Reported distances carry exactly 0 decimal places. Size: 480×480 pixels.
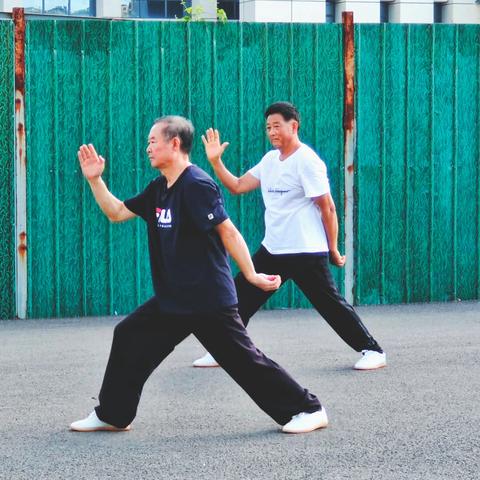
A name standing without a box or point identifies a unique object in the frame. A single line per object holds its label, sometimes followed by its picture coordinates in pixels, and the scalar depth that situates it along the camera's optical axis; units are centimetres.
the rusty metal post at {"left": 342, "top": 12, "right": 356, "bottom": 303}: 1064
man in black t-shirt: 585
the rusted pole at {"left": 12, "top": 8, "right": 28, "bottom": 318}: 1002
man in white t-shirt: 766
